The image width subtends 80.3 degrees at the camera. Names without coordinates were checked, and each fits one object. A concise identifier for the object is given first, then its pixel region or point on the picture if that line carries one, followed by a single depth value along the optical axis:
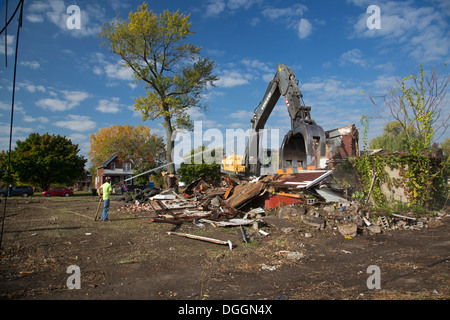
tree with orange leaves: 43.91
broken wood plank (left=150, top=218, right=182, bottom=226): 9.23
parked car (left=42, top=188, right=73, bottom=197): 29.75
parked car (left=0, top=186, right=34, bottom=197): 27.05
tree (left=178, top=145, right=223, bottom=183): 38.86
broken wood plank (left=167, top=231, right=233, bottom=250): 6.69
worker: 9.95
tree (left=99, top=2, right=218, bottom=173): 19.44
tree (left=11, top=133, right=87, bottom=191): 31.20
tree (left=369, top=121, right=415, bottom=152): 25.00
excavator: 11.12
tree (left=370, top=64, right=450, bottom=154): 10.73
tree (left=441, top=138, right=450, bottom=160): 11.26
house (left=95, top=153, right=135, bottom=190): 46.22
